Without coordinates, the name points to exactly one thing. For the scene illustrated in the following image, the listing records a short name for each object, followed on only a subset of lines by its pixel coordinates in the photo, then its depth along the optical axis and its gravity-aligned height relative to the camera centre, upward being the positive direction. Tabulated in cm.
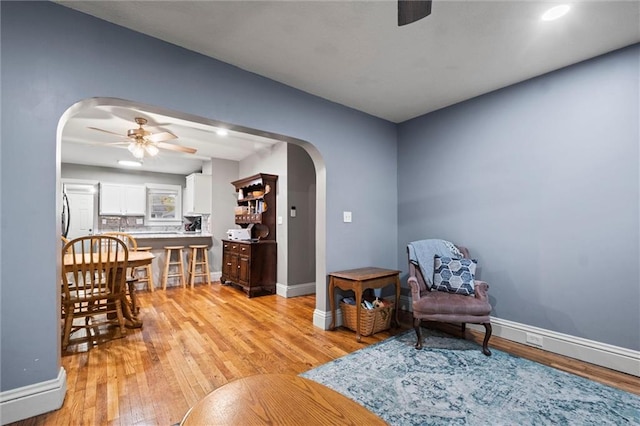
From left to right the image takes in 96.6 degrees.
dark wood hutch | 465 -52
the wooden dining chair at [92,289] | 261 -72
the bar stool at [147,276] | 493 -107
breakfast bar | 522 -50
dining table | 293 -52
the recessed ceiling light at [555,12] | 183 +135
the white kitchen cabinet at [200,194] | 593 +47
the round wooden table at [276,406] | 102 -74
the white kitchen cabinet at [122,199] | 666 +41
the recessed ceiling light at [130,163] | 614 +118
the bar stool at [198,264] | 536 -92
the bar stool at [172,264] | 517 -91
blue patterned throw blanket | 294 -38
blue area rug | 170 -120
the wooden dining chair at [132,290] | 330 -87
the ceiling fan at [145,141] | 368 +104
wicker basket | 290 -107
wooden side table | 285 -68
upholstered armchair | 244 -79
